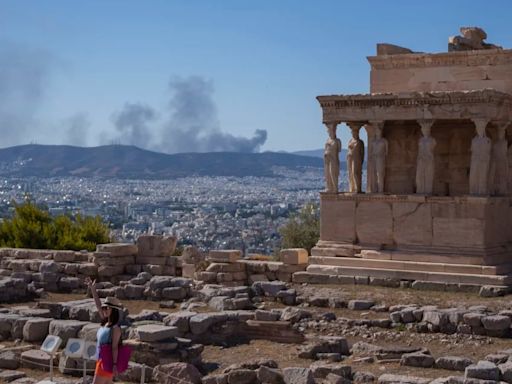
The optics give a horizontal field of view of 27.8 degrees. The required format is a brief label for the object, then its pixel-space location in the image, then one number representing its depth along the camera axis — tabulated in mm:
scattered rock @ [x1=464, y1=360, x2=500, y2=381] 11930
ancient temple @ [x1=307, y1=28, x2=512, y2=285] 18906
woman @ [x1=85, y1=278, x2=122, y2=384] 10727
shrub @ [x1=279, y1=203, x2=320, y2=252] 29828
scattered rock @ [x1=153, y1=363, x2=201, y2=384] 12655
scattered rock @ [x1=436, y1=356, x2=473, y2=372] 13289
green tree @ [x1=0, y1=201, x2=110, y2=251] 26266
